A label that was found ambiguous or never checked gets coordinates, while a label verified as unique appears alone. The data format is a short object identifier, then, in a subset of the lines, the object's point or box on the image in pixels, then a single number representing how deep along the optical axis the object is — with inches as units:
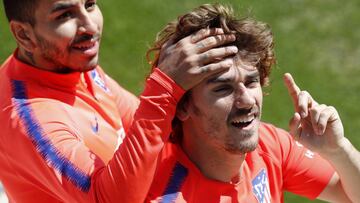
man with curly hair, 319.9
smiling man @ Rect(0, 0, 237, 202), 310.3
